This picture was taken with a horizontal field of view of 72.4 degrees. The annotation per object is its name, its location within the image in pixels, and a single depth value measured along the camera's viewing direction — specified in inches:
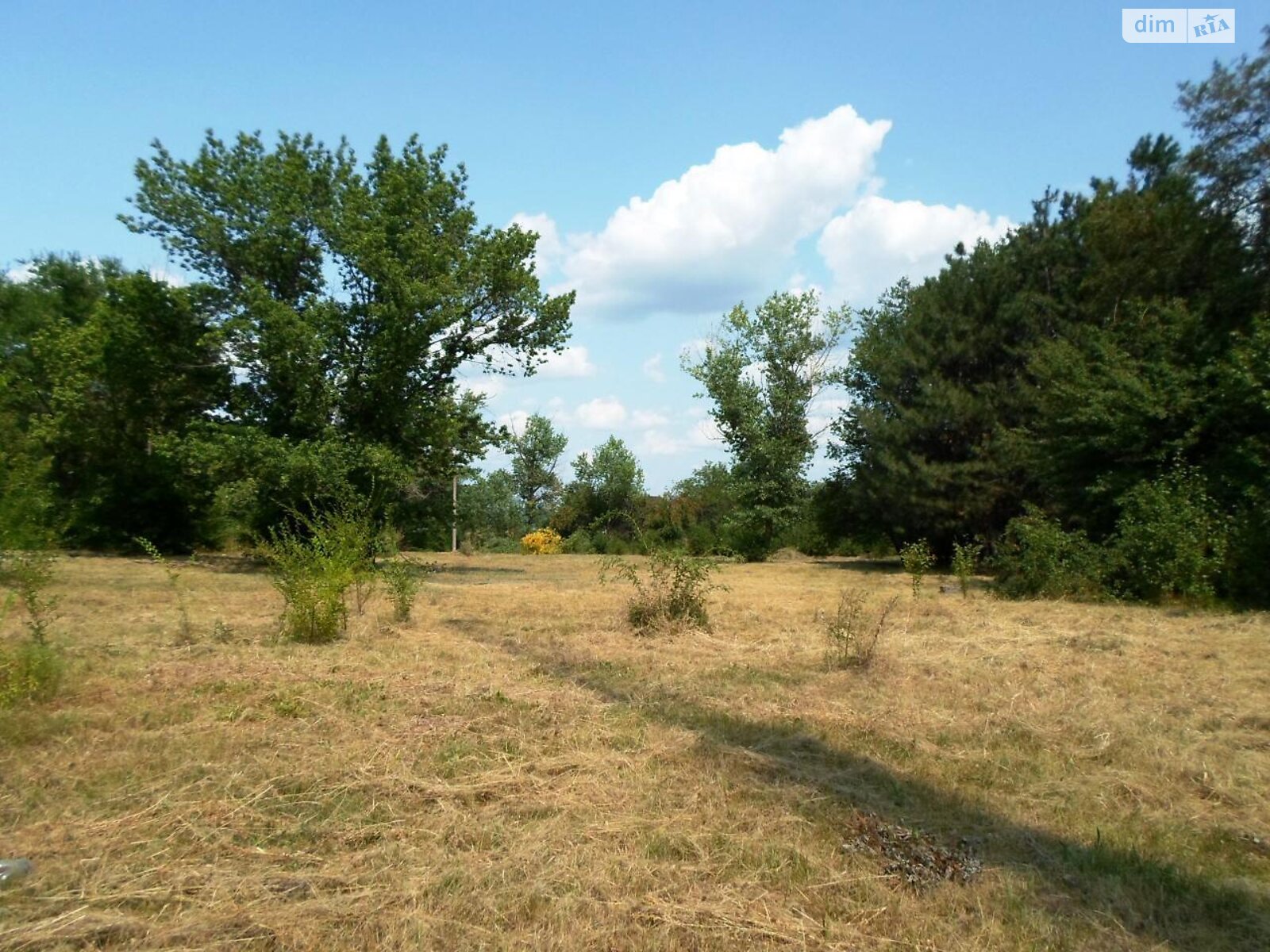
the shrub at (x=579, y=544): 1754.4
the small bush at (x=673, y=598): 410.0
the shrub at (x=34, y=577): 265.5
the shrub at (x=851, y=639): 327.0
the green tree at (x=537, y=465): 2647.6
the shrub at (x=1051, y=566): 574.9
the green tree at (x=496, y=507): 2175.2
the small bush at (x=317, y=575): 350.9
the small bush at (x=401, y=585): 418.6
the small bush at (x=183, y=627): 346.9
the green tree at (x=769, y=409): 1315.2
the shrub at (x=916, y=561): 562.6
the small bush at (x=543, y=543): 1763.0
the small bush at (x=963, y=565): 597.9
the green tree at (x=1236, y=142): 634.8
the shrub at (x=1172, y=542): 535.8
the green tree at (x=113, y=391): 788.6
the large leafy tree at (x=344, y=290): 751.7
